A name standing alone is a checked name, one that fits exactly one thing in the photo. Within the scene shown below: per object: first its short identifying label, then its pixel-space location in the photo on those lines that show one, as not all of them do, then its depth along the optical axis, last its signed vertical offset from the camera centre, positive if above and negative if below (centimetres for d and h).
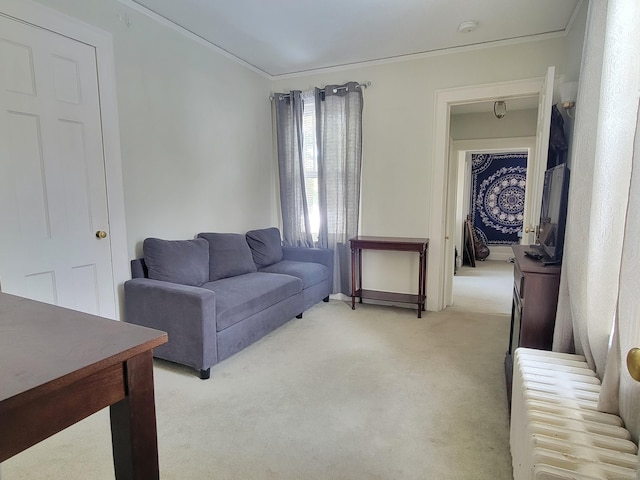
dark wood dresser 183 -54
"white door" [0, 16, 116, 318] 208 +13
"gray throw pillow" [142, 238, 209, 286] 276 -51
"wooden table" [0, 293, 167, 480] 69 -39
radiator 95 -70
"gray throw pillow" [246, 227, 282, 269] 381 -54
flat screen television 186 -11
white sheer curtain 116 +0
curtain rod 384 +115
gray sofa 241 -75
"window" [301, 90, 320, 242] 407 +42
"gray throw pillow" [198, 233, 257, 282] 325 -56
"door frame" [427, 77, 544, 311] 336 +32
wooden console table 359 -69
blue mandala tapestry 738 +1
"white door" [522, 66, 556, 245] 255 +36
